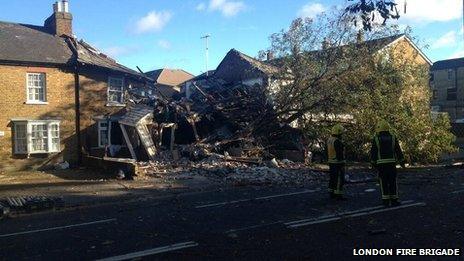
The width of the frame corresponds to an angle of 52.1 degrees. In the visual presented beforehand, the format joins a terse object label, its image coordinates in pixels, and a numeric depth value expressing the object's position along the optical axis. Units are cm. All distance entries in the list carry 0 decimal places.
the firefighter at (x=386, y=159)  934
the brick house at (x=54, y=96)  2286
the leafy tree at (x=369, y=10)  515
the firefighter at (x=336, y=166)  1046
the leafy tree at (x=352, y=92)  2166
